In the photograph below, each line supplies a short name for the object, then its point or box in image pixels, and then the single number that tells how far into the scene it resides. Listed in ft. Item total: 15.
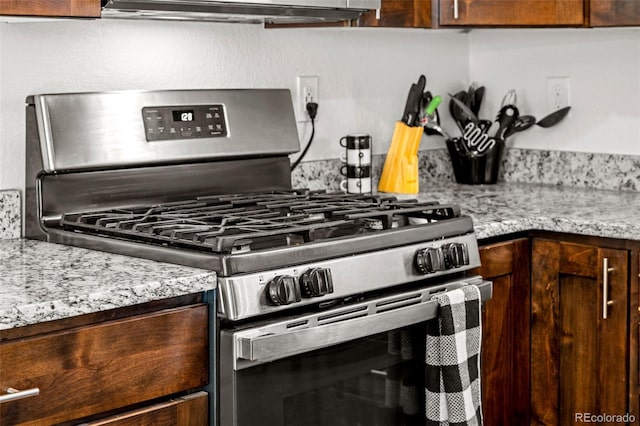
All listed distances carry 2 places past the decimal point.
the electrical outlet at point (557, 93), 9.70
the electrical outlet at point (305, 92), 8.96
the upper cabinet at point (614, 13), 8.09
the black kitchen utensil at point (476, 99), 10.18
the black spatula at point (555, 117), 9.66
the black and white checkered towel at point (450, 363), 6.53
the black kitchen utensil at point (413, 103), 9.30
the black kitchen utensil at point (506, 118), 9.80
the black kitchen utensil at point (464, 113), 9.75
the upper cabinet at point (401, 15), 8.13
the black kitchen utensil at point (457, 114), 9.95
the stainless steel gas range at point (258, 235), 5.63
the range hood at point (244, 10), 6.67
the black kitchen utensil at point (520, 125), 9.77
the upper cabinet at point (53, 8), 5.72
